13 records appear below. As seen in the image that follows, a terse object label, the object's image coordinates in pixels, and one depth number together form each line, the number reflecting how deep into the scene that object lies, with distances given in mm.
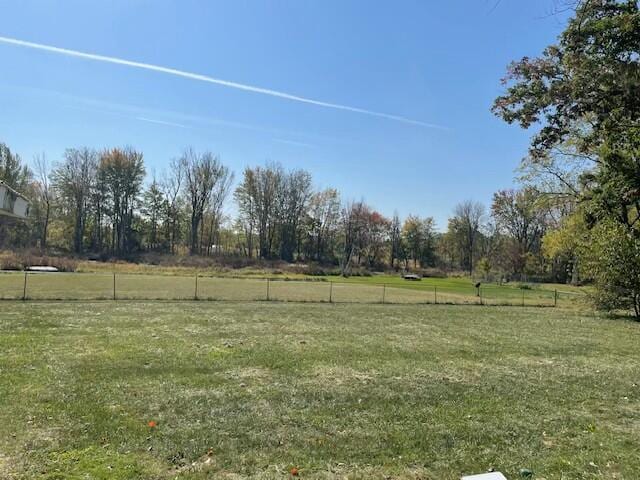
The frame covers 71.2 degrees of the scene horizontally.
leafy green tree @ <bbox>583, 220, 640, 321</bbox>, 19781
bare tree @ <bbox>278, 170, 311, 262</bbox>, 80500
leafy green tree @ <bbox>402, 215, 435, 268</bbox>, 88875
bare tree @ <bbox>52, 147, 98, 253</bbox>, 68500
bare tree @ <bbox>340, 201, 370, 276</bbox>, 84562
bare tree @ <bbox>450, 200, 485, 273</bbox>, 85812
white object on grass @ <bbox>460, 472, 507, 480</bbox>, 3773
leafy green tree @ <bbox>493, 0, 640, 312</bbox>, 8328
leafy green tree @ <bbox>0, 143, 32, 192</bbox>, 57994
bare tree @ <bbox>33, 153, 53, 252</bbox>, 66562
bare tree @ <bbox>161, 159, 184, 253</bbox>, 76625
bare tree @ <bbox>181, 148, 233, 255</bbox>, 74438
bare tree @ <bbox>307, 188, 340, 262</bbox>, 84562
